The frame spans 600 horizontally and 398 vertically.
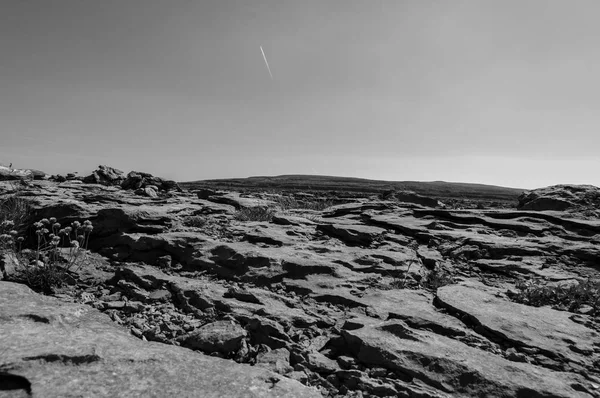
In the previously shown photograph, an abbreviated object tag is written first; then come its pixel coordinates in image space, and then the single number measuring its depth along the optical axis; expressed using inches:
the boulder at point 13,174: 548.7
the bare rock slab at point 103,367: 98.7
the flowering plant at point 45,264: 181.2
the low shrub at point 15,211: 278.5
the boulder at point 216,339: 135.9
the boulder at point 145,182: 641.6
